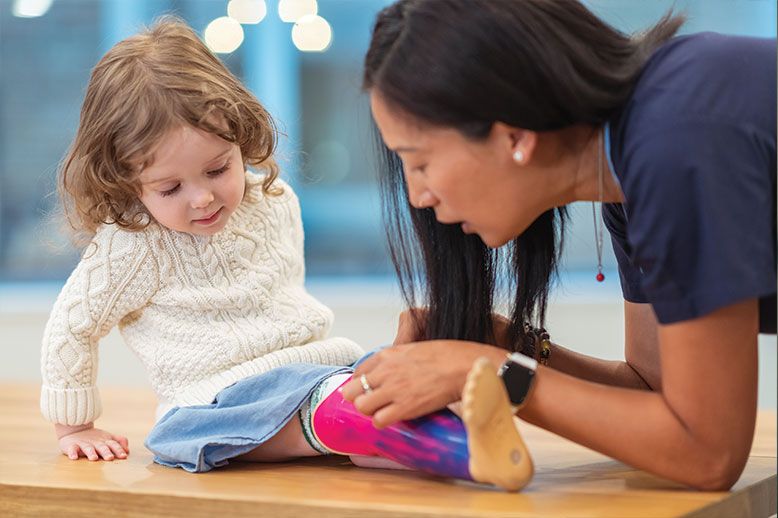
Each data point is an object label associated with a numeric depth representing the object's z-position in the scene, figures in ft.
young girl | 6.15
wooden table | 5.49
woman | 5.36
